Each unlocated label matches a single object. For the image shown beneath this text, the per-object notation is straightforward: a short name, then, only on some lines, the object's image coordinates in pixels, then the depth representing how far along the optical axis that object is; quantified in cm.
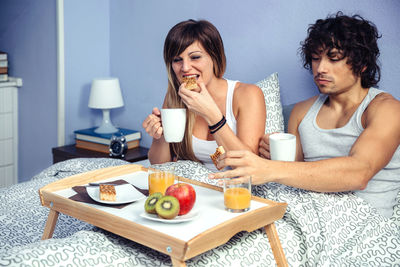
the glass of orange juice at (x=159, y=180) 145
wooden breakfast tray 115
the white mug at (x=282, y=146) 154
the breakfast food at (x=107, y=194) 138
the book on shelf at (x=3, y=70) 352
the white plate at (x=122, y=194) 138
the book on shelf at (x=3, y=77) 350
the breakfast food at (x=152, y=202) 127
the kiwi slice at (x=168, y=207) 122
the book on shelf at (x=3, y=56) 353
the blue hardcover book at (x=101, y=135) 309
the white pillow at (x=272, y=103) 218
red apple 127
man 158
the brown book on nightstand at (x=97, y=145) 309
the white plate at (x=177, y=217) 122
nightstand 302
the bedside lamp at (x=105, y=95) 312
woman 182
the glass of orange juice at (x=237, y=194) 131
